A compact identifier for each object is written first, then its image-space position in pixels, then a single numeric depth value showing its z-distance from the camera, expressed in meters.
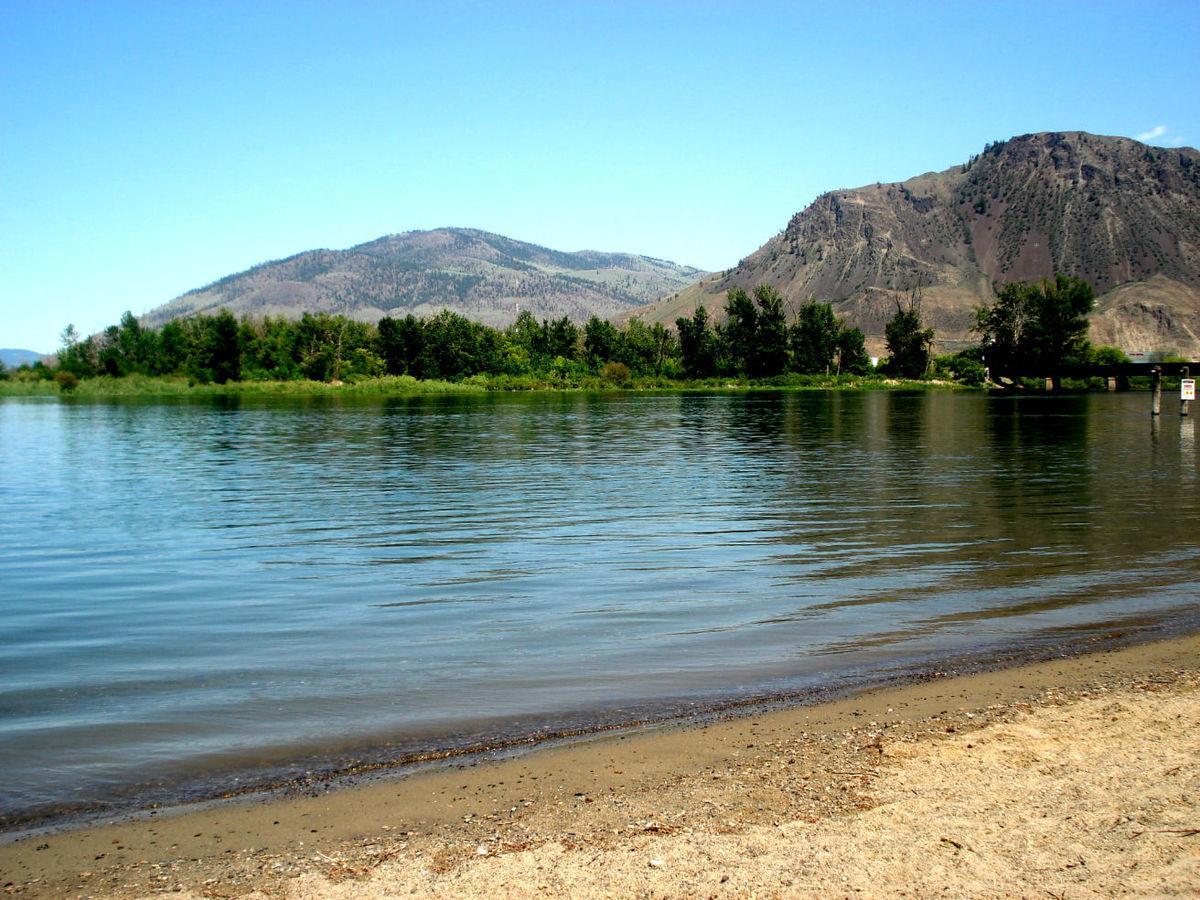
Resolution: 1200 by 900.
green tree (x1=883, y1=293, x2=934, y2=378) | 162.25
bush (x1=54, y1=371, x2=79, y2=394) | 167.25
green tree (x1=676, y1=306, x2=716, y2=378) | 164.50
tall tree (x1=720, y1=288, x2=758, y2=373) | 161.25
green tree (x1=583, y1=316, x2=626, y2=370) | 172.50
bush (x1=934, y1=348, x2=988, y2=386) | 158.75
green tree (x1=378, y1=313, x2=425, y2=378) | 164.62
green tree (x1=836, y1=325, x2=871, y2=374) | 163.25
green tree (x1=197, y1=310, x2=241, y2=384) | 166.12
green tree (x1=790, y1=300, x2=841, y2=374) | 161.12
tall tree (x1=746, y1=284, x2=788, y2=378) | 161.50
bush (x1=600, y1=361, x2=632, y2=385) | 166.62
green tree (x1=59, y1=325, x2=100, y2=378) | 177.75
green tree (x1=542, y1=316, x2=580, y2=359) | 175.12
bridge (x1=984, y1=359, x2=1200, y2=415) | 136.00
